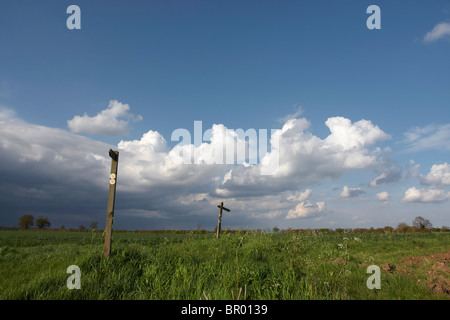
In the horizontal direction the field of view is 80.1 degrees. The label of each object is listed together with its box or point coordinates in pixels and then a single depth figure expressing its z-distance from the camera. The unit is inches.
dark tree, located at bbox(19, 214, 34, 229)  2913.4
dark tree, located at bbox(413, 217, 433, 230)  2010.3
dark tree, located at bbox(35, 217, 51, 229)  3062.0
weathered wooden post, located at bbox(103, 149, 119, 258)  335.9
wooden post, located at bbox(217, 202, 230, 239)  758.1
